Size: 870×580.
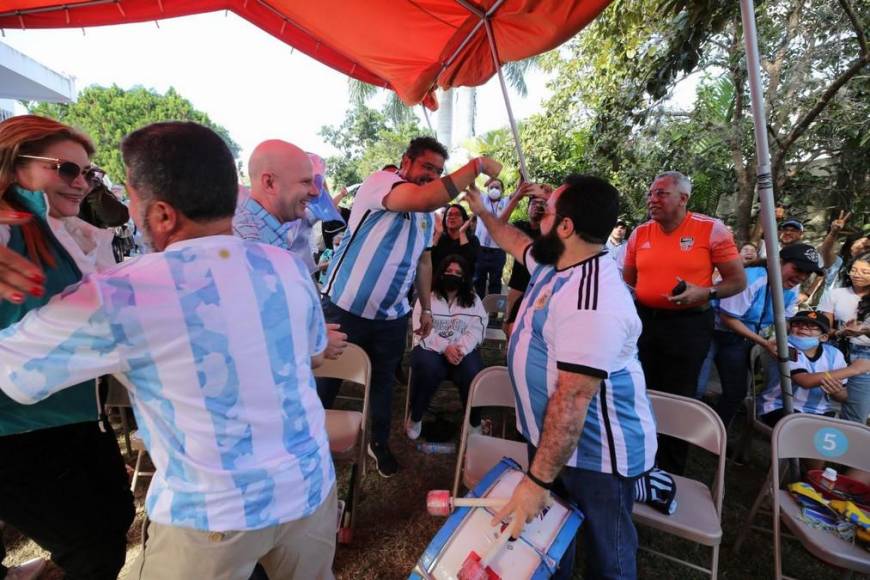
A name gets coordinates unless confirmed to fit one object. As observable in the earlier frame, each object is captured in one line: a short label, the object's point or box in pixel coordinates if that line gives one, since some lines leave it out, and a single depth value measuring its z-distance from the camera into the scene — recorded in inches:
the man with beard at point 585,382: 51.0
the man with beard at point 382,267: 89.8
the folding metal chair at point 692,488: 69.3
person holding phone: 106.0
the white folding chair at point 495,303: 185.3
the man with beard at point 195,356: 29.6
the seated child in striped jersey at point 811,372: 109.6
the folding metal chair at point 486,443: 83.2
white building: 403.9
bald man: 64.1
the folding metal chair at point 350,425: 88.2
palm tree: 670.5
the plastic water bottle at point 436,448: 124.9
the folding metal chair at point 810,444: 76.8
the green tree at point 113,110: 1003.3
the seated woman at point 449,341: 131.0
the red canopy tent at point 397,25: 95.5
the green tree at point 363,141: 907.5
